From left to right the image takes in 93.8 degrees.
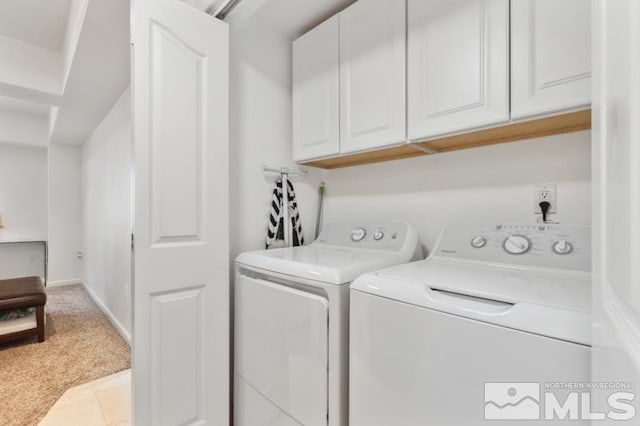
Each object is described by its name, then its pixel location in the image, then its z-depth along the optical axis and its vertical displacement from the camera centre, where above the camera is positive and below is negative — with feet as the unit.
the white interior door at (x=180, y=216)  4.14 -0.06
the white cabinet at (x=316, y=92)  5.44 +2.29
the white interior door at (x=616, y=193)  1.12 +0.08
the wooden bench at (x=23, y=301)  8.32 -2.53
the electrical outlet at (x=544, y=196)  4.04 +0.21
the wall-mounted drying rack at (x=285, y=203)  6.15 +0.18
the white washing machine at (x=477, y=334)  2.18 -1.03
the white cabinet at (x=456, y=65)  3.60 +1.91
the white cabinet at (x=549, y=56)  3.09 +1.69
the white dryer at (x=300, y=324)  3.52 -1.50
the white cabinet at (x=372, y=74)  4.53 +2.22
